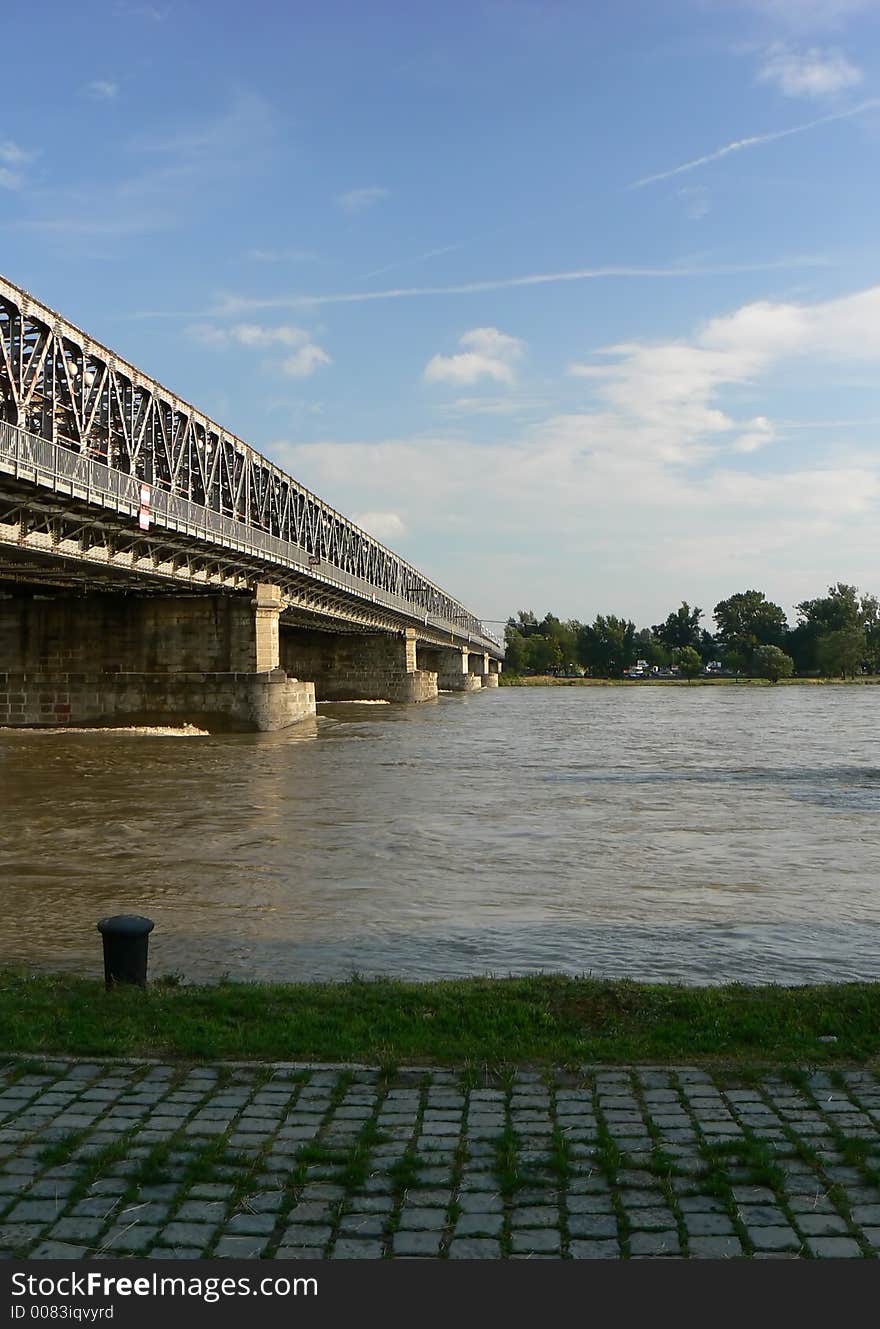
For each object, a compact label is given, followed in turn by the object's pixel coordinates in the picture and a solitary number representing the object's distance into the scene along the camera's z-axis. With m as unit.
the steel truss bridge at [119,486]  33.59
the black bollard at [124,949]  8.48
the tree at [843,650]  187.00
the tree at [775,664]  186.88
